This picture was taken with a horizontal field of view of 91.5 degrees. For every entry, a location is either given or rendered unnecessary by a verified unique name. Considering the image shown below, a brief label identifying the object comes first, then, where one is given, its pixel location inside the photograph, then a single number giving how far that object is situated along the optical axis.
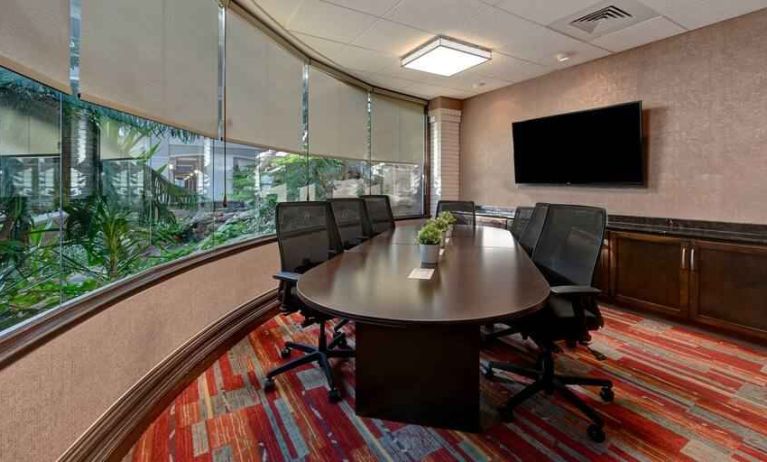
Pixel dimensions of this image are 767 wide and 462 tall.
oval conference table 1.45
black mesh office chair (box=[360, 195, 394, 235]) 4.31
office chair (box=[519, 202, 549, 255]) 3.41
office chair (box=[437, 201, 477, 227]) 4.79
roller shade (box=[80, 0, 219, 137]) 1.69
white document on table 1.91
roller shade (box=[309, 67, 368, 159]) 4.45
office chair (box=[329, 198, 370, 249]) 3.48
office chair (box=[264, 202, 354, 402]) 2.34
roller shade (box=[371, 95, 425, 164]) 5.69
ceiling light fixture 3.80
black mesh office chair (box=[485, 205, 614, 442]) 1.93
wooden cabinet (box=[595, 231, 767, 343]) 3.05
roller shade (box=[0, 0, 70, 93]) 1.19
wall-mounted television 4.00
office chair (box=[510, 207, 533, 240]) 4.09
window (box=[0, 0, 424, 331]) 1.36
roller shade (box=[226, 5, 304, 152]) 3.11
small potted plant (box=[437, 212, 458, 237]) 2.83
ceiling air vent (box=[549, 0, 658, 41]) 3.12
